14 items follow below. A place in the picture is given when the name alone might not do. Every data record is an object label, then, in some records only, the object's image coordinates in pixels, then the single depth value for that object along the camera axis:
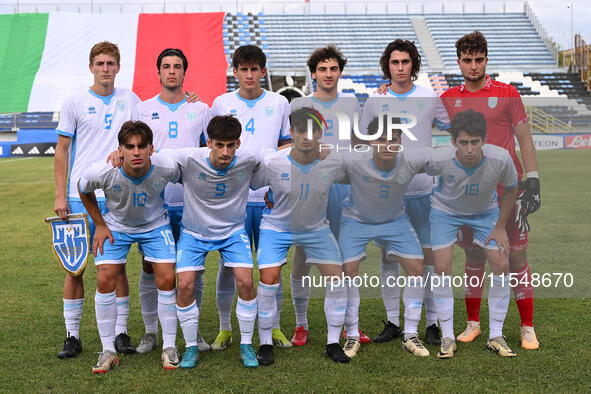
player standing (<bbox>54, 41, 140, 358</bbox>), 3.89
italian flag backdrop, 25.75
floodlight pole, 32.58
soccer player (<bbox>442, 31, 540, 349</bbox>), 3.82
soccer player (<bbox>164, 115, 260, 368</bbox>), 3.64
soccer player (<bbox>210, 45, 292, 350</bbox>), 3.99
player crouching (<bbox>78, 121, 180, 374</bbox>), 3.57
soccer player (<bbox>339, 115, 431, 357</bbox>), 3.77
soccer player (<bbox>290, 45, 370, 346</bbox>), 3.90
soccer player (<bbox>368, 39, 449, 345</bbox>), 3.92
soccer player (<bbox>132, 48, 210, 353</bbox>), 4.03
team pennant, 3.87
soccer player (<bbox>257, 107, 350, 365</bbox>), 3.74
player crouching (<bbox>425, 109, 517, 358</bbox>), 3.71
